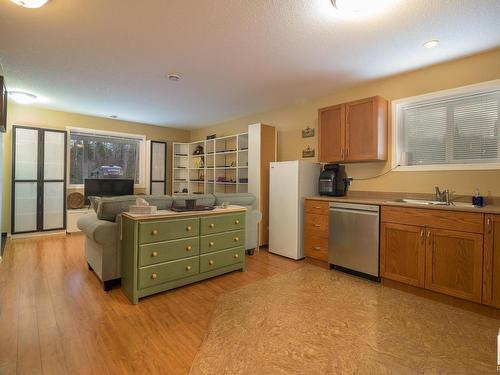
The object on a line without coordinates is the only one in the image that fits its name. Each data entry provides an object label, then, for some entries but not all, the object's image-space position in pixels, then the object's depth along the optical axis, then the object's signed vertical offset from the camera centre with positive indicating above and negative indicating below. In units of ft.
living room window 18.66 +2.31
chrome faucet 9.42 -0.20
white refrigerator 12.68 -0.69
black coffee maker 12.35 +0.34
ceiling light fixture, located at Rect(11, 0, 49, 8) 6.39 +4.54
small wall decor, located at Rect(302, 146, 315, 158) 14.29 +1.99
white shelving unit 17.81 +1.64
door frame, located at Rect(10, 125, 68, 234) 16.43 +0.53
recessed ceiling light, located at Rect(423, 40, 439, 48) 8.26 +4.73
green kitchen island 8.20 -2.18
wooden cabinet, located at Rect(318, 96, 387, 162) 10.80 +2.55
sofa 8.93 -1.55
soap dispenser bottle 8.52 -0.33
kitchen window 9.06 +2.34
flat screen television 18.31 -0.11
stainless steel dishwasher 9.95 -2.03
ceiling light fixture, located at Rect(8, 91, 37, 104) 13.52 +4.70
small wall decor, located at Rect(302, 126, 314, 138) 14.28 +3.10
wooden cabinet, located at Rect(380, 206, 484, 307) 7.49 -2.01
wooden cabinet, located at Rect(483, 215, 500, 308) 7.33 -2.06
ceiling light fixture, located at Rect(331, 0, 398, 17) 6.35 +4.63
